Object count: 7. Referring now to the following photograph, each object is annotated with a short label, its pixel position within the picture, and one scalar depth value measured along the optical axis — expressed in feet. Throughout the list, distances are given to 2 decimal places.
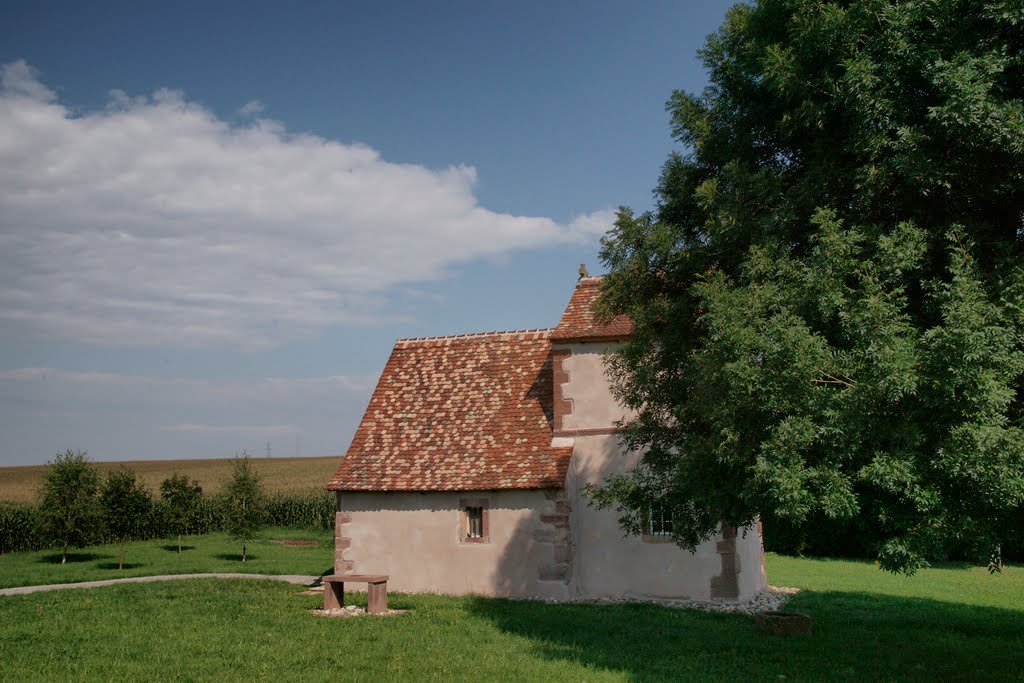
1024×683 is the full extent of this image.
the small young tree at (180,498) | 111.65
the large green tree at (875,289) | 31.48
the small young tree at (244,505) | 100.12
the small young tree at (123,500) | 104.27
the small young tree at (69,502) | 95.35
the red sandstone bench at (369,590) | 56.85
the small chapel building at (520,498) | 62.44
